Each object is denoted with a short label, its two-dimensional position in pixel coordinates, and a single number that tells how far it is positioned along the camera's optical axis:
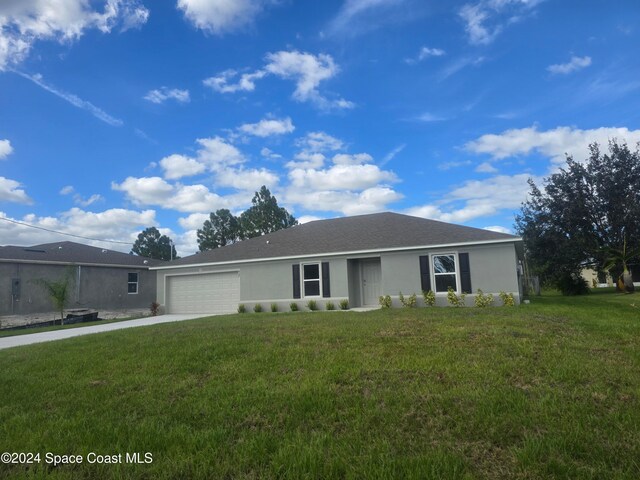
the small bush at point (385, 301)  15.50
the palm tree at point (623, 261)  23.31
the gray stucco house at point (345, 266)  14.69
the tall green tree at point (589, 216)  24.16
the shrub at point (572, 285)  25.80
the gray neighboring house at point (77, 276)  20.05
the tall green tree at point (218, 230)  42.22
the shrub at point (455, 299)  14.54
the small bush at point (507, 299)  13.79
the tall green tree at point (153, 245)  49.41
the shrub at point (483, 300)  14.02
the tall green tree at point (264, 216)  38.84
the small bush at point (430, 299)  14.93
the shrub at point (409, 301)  15.05
